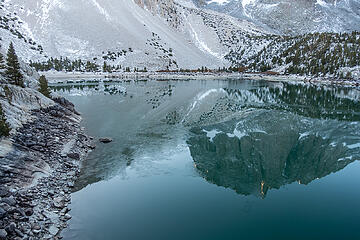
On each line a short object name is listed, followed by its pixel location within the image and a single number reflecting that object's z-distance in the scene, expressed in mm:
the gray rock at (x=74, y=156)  21741
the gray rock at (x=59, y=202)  15377
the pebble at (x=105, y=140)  27766
